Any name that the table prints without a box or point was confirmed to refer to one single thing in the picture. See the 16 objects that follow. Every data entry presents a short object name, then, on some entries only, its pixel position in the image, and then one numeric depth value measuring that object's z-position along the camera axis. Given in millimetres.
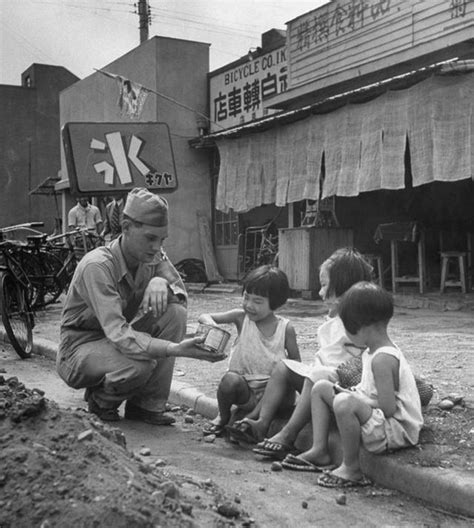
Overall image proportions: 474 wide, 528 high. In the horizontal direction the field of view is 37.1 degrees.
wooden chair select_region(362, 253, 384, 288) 12898
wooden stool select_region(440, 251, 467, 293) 11930
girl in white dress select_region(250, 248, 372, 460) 3807
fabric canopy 9664
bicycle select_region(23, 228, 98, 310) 10344
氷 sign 7352
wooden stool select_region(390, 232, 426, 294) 12211
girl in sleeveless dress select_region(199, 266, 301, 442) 4203
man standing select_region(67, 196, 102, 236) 14359
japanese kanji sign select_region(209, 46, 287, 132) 16016
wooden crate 12695
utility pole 30672
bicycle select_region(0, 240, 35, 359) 7527
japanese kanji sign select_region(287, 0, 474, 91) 10859
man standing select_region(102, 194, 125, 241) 7742
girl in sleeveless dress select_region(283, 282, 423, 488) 3373
